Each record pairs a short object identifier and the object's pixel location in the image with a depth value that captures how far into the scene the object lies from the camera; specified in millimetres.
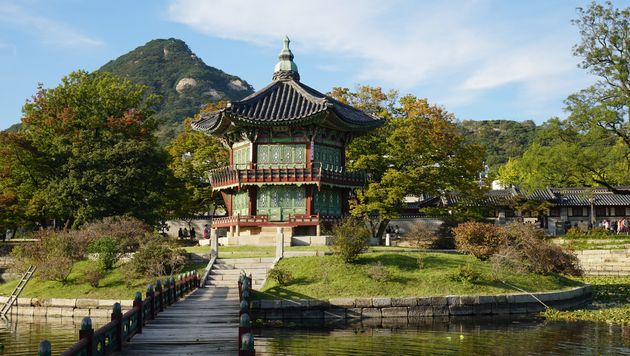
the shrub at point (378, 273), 28531
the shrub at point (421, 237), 58031
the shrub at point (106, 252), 32406
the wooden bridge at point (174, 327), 13109
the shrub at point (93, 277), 30266
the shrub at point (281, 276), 28328
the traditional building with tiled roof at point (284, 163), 41969
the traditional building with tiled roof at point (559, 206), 67625
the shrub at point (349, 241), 30109
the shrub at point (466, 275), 28594
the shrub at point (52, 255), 31188
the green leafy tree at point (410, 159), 47875
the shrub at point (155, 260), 31172
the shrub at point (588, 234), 54250
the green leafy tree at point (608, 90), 43281
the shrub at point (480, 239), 32750
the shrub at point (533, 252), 31703
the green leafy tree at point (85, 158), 44344
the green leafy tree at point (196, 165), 55219
